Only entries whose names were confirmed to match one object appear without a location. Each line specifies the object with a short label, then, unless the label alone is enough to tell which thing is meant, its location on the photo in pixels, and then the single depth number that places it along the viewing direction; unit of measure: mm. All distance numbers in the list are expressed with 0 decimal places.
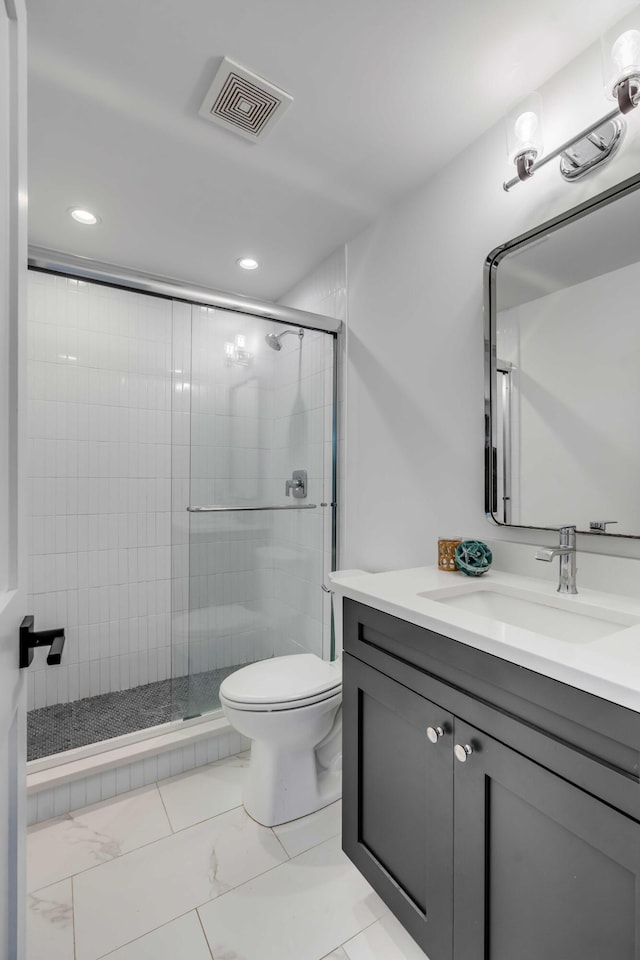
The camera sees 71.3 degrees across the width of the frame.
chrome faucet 1107
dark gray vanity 644
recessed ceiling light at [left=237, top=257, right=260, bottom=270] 2271
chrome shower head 2074
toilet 1482
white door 653
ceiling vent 1241
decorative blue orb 1288
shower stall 1909
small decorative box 1377
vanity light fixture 992
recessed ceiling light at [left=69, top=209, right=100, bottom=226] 1861
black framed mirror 1091
